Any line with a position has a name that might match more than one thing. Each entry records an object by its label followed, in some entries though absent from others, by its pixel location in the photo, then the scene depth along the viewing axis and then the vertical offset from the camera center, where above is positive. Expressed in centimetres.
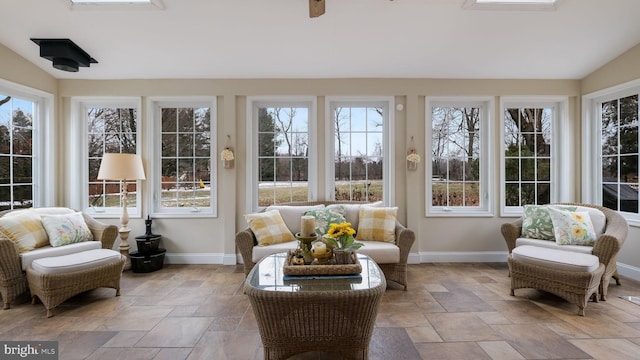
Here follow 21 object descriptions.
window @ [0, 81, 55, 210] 360 +45
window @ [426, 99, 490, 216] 436 +30
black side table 382 -90
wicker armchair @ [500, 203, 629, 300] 286 -60
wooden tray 217 -62
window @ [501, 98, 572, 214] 433 +35
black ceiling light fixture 332 +142
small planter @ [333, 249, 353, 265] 241 -60
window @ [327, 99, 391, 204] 434 +39
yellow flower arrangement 233 -43
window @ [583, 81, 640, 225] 371 +36
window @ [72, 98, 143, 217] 423 +55
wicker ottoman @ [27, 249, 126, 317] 267 -82
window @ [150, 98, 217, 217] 429 +34
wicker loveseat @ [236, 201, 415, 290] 322 -73
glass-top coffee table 187 -83
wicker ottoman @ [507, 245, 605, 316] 265 -84
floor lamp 367 +13
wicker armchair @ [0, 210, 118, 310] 274 -81
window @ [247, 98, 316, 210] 434 +37
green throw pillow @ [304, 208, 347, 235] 351 -44
